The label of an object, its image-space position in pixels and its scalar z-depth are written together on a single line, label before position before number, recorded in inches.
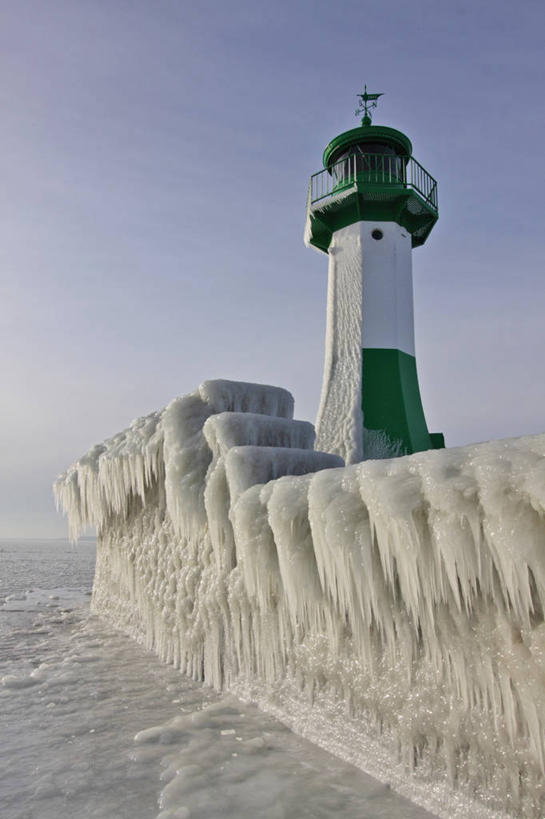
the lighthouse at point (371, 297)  520.7
